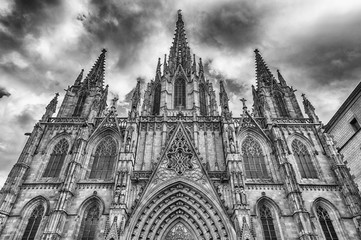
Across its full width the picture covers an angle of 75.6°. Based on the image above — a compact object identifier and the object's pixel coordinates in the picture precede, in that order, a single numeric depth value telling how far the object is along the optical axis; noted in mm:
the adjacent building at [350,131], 21172
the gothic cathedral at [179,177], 17050
